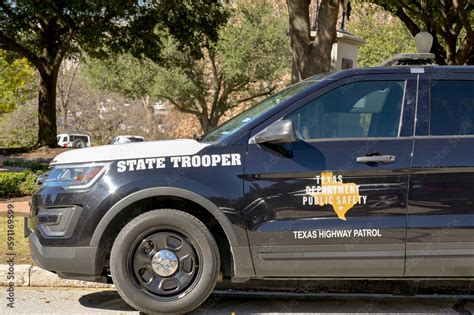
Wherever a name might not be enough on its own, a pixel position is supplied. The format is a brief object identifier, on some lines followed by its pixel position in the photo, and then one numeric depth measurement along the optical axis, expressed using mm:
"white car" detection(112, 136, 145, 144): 37756
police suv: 4707
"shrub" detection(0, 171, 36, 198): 12984
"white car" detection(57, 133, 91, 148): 42781
